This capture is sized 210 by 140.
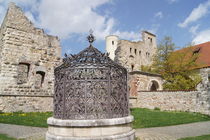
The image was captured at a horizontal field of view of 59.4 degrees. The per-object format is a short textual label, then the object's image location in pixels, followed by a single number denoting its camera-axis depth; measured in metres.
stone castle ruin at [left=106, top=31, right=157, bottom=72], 26.31
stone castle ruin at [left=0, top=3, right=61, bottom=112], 12.02
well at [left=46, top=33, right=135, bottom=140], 4.13
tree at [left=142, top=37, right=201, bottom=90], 17.88
